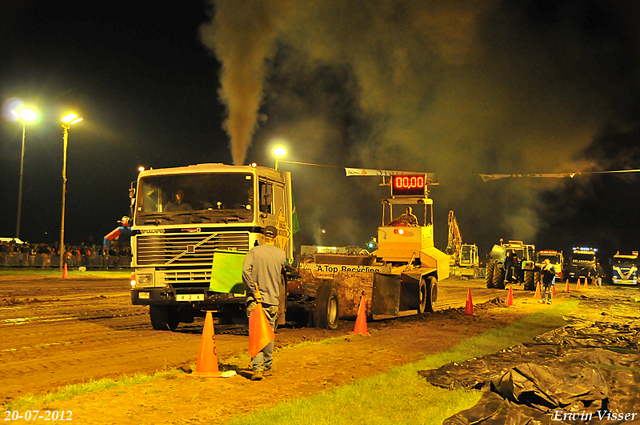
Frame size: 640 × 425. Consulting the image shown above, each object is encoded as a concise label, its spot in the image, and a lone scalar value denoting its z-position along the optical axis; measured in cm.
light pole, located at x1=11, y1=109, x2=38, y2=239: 4088
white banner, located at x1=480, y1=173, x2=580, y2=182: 3185
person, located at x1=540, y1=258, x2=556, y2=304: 2369
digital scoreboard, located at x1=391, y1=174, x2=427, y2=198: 2056
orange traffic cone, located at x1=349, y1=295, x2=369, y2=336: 1237
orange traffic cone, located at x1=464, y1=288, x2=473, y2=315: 1730
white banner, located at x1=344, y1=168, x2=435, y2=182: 3272
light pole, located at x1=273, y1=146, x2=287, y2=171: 2650
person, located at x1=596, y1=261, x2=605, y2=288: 4134
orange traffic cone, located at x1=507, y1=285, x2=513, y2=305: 2177
